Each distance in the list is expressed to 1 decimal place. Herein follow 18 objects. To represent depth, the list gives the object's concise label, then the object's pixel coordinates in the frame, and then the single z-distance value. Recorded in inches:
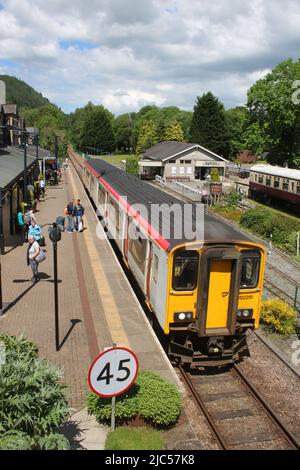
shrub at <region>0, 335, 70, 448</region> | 218.4
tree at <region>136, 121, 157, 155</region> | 3203.7
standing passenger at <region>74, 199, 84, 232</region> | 828.0
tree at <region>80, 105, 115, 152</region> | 3976.4
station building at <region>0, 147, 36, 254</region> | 669.9
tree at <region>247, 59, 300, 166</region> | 1610.5
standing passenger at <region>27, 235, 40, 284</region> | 519.8
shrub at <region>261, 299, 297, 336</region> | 474.9
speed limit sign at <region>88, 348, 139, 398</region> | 238.5
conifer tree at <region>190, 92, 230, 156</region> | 2893.7
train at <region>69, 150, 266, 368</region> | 338.6
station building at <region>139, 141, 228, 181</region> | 2014.0
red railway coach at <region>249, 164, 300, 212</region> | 1247.2
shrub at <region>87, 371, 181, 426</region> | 279.1
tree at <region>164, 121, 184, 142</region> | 3265.3
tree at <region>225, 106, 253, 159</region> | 3001.0
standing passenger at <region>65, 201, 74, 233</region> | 837.2
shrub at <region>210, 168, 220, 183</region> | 1771.7
